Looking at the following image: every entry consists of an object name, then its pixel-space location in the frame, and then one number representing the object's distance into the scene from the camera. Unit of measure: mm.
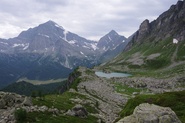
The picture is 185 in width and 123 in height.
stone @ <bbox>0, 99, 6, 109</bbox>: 36815
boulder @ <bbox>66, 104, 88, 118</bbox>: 39443
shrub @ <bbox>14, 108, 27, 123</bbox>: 30529
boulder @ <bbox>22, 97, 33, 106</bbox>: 37533
